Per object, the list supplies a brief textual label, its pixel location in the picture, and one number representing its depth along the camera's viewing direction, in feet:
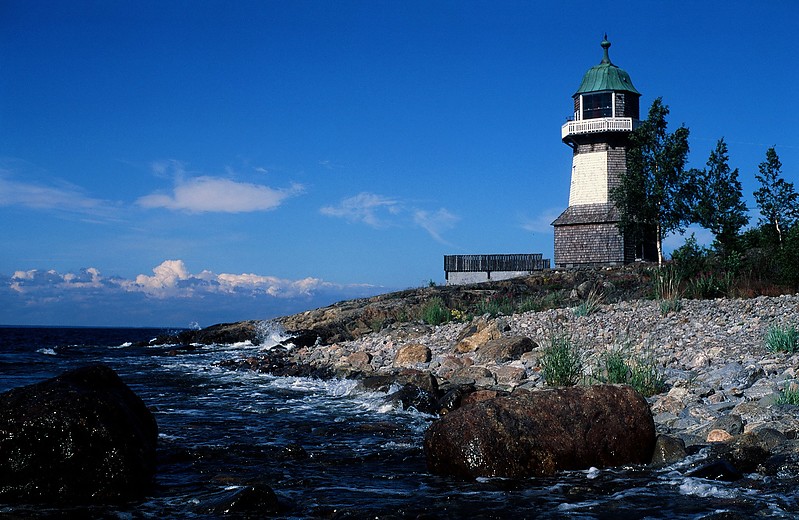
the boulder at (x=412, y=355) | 46.29
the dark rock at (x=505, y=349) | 41.11
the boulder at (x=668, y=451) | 21.35
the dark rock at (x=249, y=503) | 17.20
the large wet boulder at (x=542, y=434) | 20.59
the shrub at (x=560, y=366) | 31.63
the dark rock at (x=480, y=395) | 30.04
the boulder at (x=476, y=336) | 46.65
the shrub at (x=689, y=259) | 74.17
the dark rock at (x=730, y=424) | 22.39
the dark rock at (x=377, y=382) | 39.41
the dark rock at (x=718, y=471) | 19.15
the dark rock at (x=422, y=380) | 35.19
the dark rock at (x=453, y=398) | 31.45
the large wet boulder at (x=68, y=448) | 18.97
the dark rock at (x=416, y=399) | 33.12
